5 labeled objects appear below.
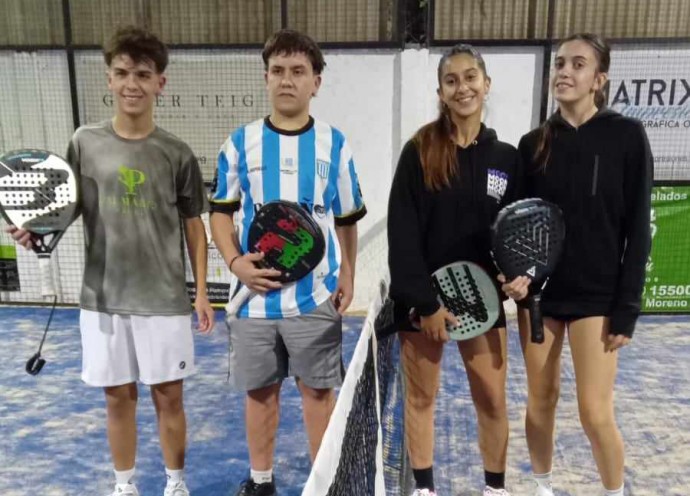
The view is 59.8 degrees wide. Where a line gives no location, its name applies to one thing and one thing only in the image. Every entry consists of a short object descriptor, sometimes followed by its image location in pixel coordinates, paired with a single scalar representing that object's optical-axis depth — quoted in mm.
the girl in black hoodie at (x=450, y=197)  2062
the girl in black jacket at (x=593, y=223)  2035
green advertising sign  5145
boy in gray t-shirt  2170
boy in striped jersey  2154
